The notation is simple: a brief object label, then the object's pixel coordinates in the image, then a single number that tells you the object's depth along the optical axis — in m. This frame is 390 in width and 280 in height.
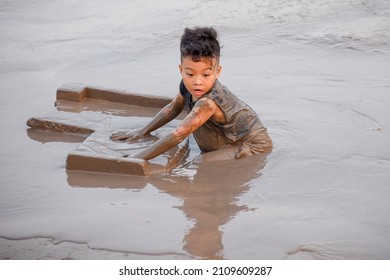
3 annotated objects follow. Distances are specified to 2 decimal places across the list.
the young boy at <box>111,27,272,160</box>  7.46
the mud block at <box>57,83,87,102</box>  9.56
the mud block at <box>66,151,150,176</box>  7.30
